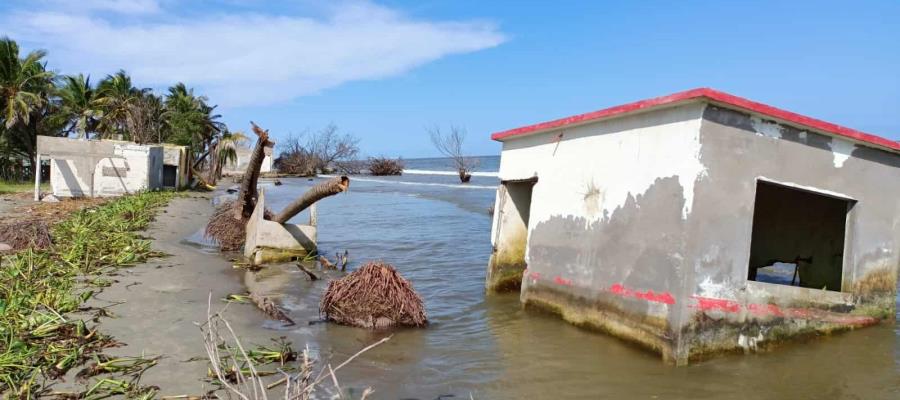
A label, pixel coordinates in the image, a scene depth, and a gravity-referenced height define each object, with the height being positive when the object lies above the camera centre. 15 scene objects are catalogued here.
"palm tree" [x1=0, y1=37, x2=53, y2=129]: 30.66 +3.27
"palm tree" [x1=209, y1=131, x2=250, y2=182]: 43.09 +1.21
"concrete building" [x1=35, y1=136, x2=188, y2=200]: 23.33 -0.41
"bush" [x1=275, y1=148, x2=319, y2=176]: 67.12 +0.89
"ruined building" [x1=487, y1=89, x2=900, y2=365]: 6.06 -0.21
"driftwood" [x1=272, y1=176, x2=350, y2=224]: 9.62 -0.40
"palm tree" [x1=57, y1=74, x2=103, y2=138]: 37.47 +3.07
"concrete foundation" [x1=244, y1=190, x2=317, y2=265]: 12.48 -1.47
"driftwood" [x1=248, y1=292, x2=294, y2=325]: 8.18 -1.91
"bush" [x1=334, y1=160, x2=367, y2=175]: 76.44 +1.03
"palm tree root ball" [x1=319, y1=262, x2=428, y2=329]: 7.84 -1.58
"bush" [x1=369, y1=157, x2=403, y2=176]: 72.44 +1.31
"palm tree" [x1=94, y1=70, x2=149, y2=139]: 39.76 +3.54
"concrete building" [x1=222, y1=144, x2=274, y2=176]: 61.41 +0.24
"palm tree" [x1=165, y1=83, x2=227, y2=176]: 43.69 +2.95
